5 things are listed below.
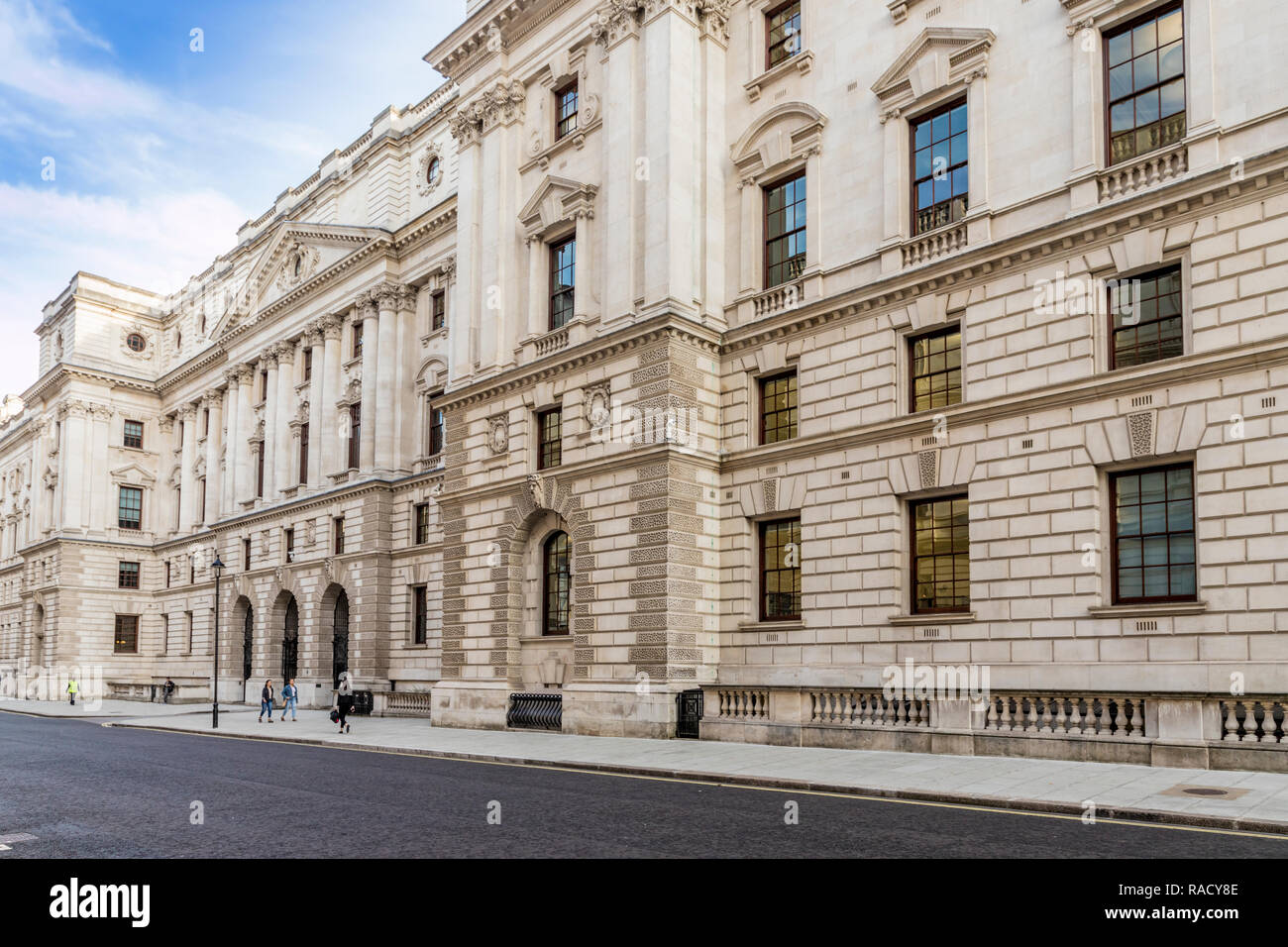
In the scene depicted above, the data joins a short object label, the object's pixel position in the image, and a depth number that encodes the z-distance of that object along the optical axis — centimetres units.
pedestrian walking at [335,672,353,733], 3017
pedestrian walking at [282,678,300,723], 3816
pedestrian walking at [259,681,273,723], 3799
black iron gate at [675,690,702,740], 2481
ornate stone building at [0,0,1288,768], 1908
